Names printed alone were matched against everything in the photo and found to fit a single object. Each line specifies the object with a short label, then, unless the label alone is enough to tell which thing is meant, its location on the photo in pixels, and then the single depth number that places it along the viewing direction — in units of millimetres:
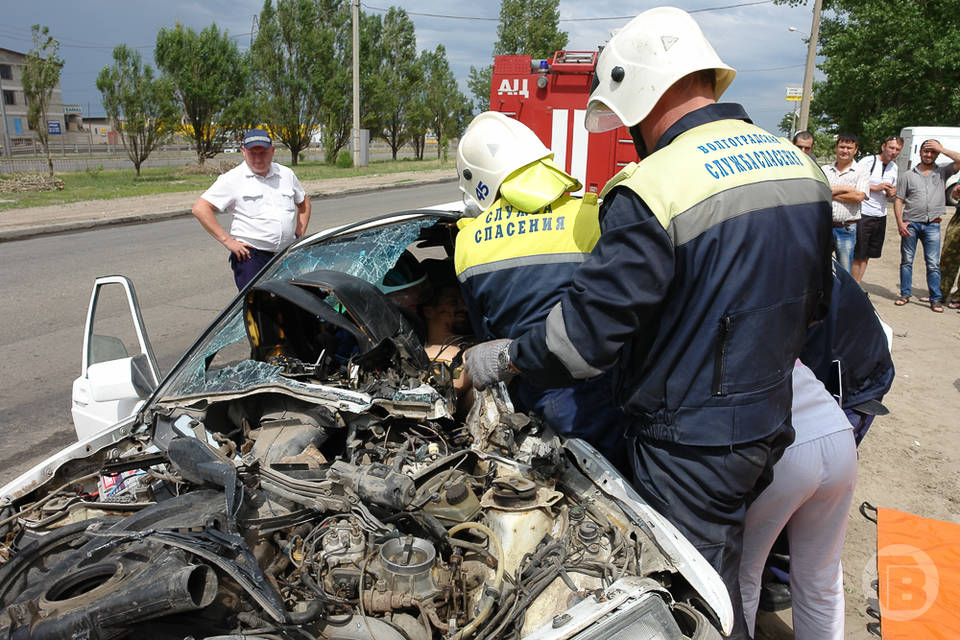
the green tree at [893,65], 18359
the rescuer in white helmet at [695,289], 1809
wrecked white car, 1775
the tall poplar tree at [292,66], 34750
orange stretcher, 2898
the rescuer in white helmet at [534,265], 2529
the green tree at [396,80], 40531
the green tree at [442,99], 45906
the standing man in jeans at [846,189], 7375
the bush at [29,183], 19406
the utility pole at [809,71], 17891
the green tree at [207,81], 28688
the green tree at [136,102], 26078
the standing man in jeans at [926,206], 7930
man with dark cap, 5387
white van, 14125
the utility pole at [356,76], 29078
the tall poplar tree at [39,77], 23016
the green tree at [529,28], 35719
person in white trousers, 2238
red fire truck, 9148
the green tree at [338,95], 35688
